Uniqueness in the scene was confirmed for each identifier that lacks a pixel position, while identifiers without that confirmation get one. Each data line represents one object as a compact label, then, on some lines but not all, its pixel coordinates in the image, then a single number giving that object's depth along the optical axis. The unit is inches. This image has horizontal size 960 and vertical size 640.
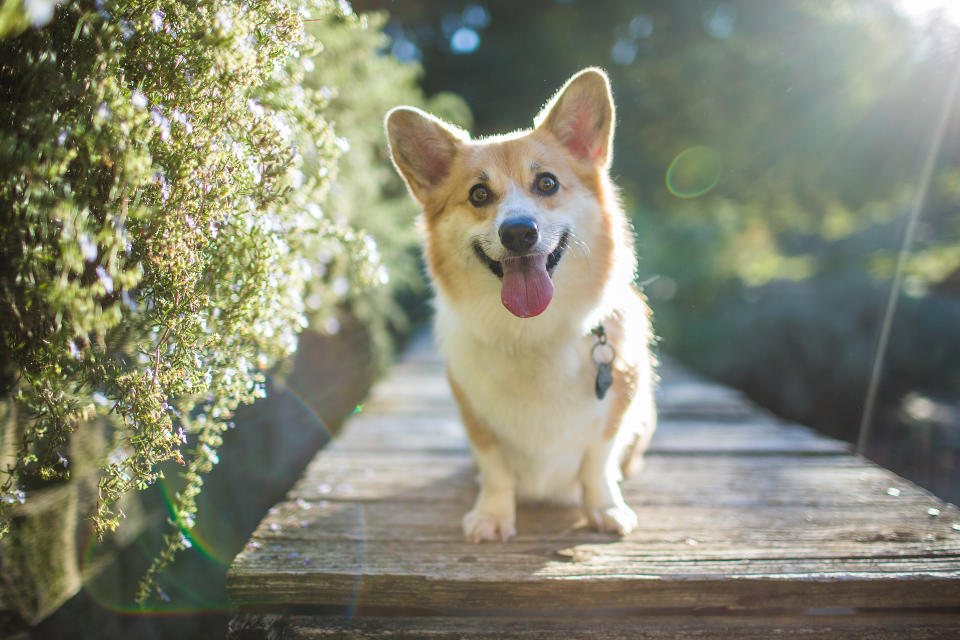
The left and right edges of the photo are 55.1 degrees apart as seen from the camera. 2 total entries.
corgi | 35.5
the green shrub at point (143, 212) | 26.0
